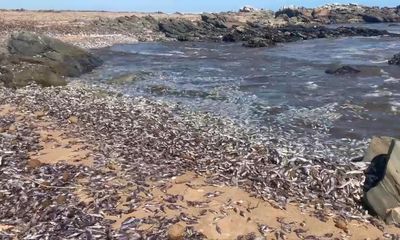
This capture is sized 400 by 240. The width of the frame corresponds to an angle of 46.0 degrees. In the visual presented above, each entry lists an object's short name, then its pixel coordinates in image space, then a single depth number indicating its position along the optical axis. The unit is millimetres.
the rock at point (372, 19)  79369
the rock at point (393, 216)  7602
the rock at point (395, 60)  27688
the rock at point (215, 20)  63900
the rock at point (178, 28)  53812
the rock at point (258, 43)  41250
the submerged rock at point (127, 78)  21656
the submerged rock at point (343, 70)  24209
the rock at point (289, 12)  83625
